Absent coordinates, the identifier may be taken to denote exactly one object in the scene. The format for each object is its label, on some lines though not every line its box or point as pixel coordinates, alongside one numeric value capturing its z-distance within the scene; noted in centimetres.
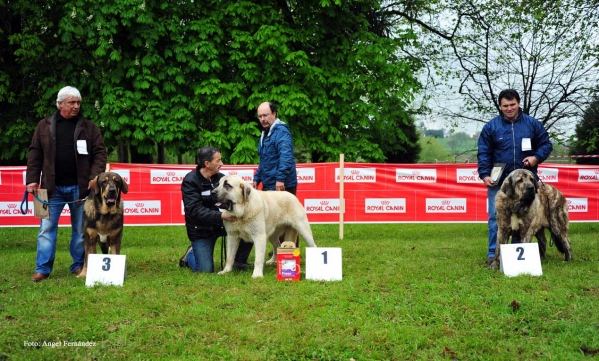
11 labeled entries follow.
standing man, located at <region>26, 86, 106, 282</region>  623
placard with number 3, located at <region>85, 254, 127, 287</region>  578
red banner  1074
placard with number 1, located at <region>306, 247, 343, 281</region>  598
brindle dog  627
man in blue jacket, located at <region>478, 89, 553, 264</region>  662
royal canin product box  592
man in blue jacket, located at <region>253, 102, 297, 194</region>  678
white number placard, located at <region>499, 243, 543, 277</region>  598
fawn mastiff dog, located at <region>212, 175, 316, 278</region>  611
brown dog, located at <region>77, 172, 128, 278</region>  609
